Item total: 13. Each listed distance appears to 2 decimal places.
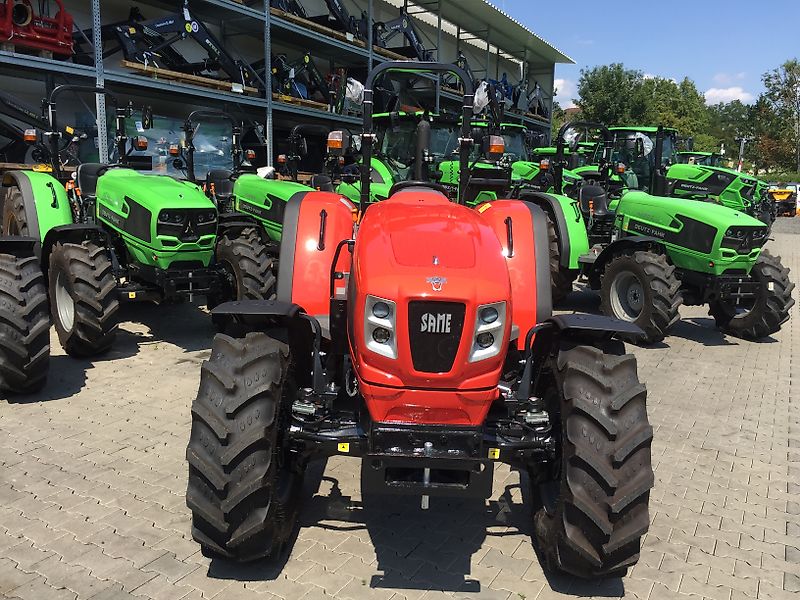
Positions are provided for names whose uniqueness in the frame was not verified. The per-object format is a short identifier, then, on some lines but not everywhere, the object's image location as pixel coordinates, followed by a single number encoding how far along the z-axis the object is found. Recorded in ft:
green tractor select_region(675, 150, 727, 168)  59.94
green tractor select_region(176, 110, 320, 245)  26.73
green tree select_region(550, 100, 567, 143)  173.66
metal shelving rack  35.70
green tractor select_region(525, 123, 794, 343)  23.82
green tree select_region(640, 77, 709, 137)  188.96
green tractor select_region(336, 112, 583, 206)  30.89
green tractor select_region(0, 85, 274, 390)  20.04
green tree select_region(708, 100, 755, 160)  212.02
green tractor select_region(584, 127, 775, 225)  43.37
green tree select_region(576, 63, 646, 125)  154.81
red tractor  9.24
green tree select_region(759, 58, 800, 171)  183.83
